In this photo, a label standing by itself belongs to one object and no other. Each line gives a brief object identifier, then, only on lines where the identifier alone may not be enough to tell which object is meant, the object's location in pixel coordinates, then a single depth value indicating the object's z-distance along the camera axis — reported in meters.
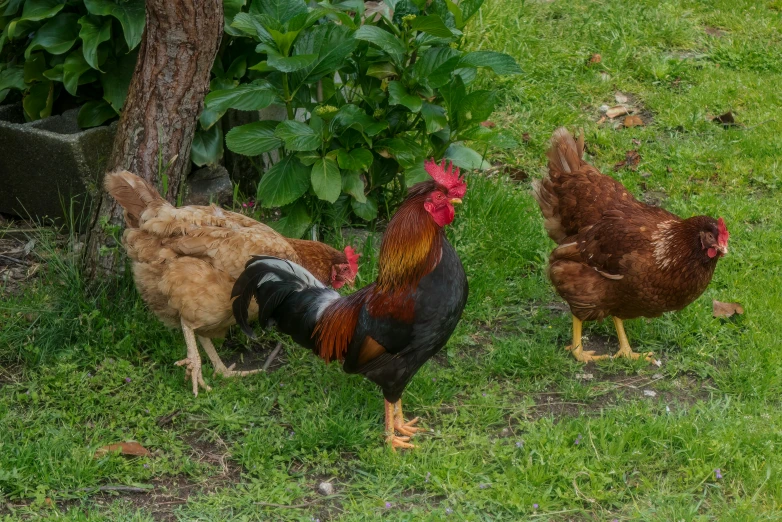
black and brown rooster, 4.13
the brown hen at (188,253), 4.70
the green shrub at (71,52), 5.33
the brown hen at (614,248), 4.76
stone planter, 5.66
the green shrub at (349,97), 5.07
